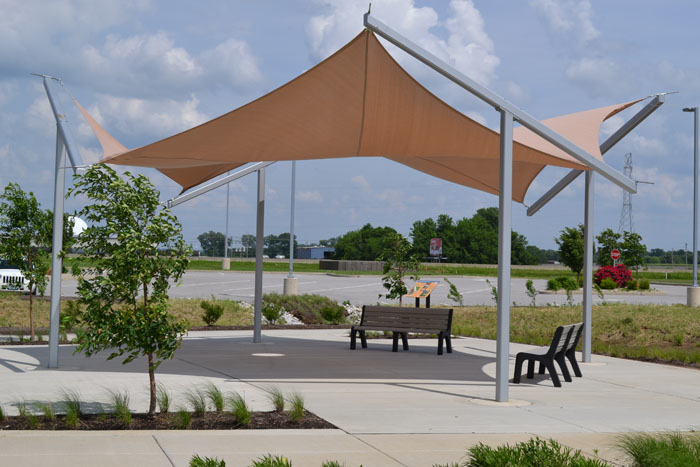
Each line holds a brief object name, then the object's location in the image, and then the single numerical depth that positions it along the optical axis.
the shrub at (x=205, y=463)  4.70
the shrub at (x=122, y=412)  6.59
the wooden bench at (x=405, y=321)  13.16
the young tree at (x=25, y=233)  13.35
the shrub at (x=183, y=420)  6.58
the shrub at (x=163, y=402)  7.14
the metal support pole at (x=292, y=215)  27.12
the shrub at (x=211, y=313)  17.64
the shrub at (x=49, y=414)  6.61
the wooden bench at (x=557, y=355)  9.70
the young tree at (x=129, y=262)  6.76
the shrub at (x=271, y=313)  19.05
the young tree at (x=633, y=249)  47.03
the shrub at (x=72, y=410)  6.50
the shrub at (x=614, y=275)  39.81
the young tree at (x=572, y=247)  41.31
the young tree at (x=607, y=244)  47.18
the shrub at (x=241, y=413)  6.73
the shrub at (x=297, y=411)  6.91
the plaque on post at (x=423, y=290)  15.38
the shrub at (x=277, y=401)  7.41
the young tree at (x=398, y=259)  18.41
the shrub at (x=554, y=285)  34.46
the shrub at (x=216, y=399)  7.27
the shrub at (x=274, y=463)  4.70
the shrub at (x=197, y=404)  7.05
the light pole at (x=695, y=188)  25.16
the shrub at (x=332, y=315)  20.02
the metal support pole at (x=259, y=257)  14.16
